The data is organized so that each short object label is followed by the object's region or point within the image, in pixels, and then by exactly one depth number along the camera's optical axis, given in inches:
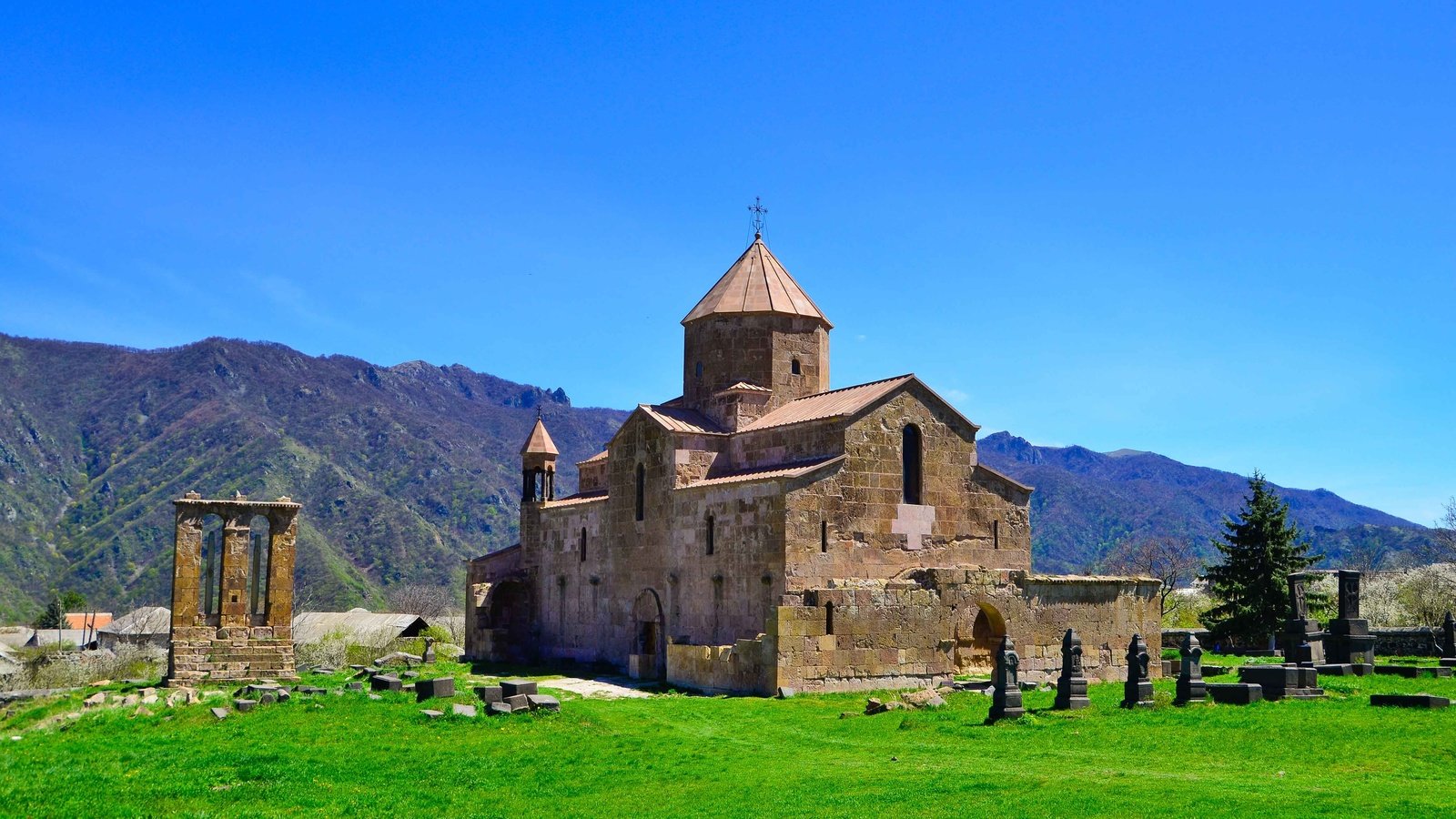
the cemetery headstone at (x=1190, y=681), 809.5
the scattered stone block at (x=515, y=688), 861.2
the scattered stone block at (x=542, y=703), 829.8
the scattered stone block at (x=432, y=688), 888.9
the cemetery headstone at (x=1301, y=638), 1090.7
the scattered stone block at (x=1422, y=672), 1075.3
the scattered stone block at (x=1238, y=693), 812.0
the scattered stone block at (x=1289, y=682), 832.9
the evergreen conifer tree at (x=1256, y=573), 1579.7
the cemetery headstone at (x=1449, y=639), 1249.4
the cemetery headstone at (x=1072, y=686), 807.1
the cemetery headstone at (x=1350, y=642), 1117.1
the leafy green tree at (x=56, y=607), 2591.0
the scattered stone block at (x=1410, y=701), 754.8
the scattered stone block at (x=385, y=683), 956.6
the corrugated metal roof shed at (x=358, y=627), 1849.2
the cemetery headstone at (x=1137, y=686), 813.2
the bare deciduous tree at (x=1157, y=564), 2352.4
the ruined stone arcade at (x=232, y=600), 1186.6
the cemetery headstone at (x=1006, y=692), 767.7
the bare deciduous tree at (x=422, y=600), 2822.1
